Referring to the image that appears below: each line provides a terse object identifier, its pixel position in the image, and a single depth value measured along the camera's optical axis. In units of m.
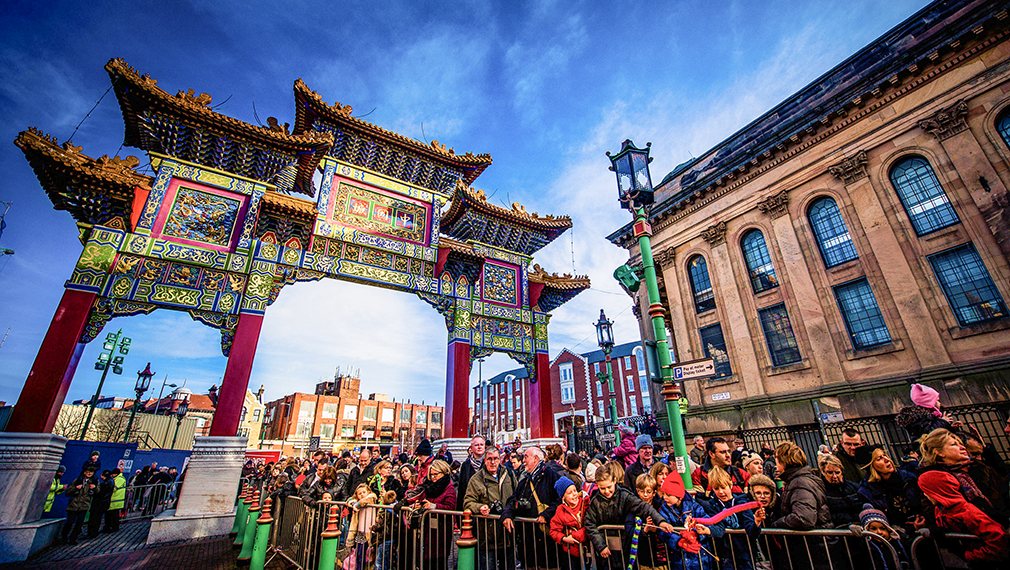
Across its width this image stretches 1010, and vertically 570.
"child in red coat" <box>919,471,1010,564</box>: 2.67
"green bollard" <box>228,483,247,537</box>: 8.76
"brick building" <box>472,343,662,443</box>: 44.66
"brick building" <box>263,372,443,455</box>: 53.50
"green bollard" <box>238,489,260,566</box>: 7.13
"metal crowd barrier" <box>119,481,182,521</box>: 13.85
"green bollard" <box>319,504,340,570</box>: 4.52
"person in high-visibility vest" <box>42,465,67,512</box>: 10.60
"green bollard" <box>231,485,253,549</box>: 8.40
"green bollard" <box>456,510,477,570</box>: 3.88
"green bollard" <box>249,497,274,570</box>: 6.12
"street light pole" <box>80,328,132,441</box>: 17.58
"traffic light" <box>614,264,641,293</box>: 6.27
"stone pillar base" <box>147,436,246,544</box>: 8.92
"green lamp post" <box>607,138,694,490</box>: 4.75
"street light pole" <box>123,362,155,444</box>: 20.38
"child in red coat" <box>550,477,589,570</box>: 3.81
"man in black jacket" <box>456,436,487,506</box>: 5.73
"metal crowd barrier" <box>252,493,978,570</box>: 3.30
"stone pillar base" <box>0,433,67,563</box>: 7.46
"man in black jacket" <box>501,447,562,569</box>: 4.56
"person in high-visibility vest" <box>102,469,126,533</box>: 10.62
